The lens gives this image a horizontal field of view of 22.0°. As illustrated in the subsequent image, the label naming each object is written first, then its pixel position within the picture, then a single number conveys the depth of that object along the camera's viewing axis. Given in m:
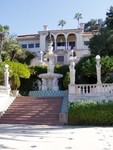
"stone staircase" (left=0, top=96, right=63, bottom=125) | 17.64
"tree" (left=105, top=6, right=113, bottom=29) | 34.47
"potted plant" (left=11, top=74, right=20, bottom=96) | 26.38
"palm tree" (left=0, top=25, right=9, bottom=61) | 35.53
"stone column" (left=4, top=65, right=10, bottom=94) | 21.83
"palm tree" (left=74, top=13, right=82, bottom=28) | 75.75
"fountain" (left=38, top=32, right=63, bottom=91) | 26.72
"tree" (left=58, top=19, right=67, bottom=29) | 74.62
